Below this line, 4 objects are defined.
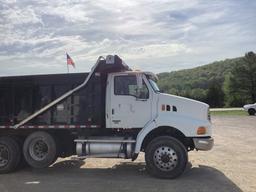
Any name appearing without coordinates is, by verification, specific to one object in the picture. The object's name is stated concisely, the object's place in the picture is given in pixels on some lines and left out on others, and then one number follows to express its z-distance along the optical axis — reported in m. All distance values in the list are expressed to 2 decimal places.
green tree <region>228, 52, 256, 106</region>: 37.61
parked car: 19.80
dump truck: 5.34
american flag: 6.69
